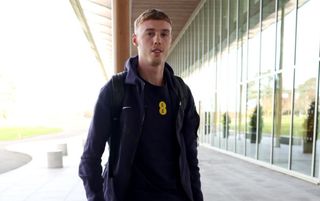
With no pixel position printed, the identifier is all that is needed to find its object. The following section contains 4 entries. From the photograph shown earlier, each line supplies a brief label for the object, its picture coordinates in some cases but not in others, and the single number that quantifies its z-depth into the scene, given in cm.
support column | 858
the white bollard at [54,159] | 1070
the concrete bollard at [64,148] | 1406
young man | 163
